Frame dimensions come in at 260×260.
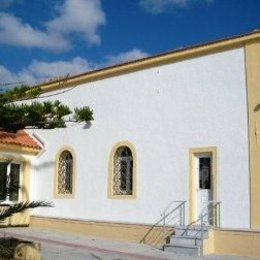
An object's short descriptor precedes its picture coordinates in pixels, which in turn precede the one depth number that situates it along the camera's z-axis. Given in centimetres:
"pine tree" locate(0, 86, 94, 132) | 981
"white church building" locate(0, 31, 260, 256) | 1010
